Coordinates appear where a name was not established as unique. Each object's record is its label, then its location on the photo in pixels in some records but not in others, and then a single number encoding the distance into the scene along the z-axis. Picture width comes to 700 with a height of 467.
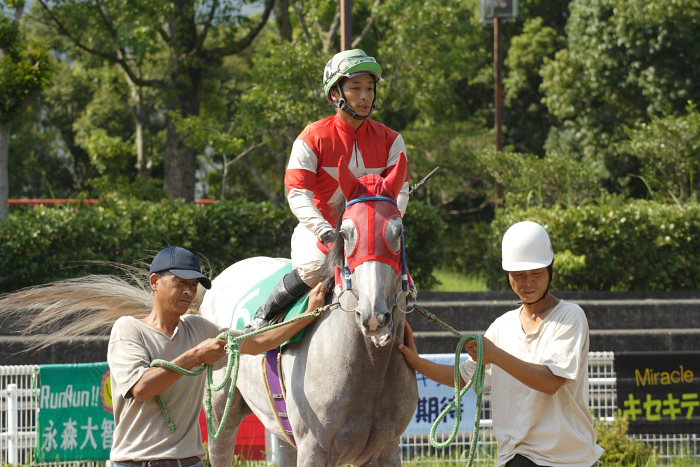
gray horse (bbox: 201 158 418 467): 7.32
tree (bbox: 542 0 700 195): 38.06
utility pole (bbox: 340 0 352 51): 22.89
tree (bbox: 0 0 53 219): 25.09
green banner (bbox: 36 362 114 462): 14.13
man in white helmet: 7.18
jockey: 8.77
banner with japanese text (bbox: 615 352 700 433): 15.20
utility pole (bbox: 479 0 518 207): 33.00
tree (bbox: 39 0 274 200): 34.87
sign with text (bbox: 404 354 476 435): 14.75
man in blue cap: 7.23
